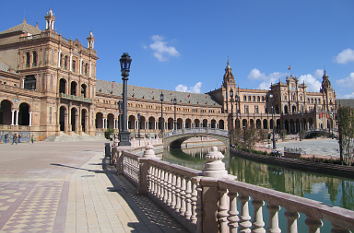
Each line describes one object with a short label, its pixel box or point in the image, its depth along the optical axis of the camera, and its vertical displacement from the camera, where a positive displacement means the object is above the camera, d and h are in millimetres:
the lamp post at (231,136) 48138 -1639
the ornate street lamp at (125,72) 13086 +2700
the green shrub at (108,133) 51650 -1098
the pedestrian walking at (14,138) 37778 -1493
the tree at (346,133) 21045 -542
